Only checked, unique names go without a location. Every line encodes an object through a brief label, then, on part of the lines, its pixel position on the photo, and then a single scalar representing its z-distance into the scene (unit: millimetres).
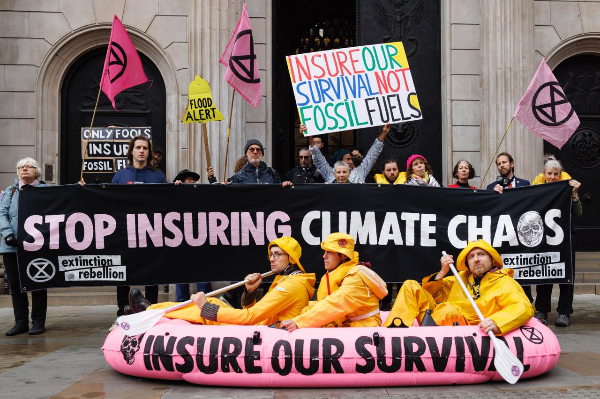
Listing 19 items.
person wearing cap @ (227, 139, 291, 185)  8828
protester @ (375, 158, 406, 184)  8867
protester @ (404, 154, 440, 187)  8695
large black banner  8344
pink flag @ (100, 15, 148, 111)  9344
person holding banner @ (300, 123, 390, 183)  8914
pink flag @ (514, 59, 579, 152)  8891
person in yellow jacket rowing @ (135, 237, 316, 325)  5887
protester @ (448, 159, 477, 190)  8891
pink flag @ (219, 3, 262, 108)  9477
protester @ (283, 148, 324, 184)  9414
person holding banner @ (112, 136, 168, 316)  8523
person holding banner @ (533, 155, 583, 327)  8484
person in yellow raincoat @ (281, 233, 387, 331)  5746
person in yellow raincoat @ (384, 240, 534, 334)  5812
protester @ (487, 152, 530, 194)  8727
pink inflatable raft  5434
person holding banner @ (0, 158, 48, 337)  8344
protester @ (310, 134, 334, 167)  8617
